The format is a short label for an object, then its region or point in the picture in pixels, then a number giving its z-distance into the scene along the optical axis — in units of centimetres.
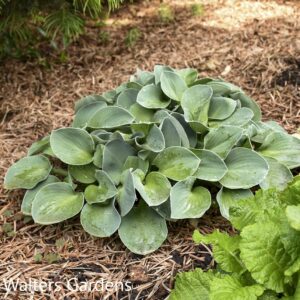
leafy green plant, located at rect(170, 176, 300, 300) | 140
